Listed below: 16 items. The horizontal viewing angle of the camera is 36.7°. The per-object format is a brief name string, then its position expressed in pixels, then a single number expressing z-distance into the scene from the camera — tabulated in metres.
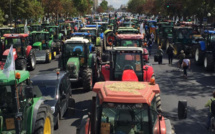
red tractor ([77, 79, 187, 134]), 5.84
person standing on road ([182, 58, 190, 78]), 17.95
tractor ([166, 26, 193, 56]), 26.00
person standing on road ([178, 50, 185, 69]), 19.07
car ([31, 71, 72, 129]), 10.34
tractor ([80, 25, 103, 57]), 24.89
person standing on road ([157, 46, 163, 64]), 21.88
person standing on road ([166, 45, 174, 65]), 22.23
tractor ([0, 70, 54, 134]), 7.19
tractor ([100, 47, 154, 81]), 11.54
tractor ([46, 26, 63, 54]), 27.05
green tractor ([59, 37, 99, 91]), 15.25
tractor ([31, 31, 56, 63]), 23.44
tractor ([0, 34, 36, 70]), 19.30
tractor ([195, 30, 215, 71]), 19.75
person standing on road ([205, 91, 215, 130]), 10.09
